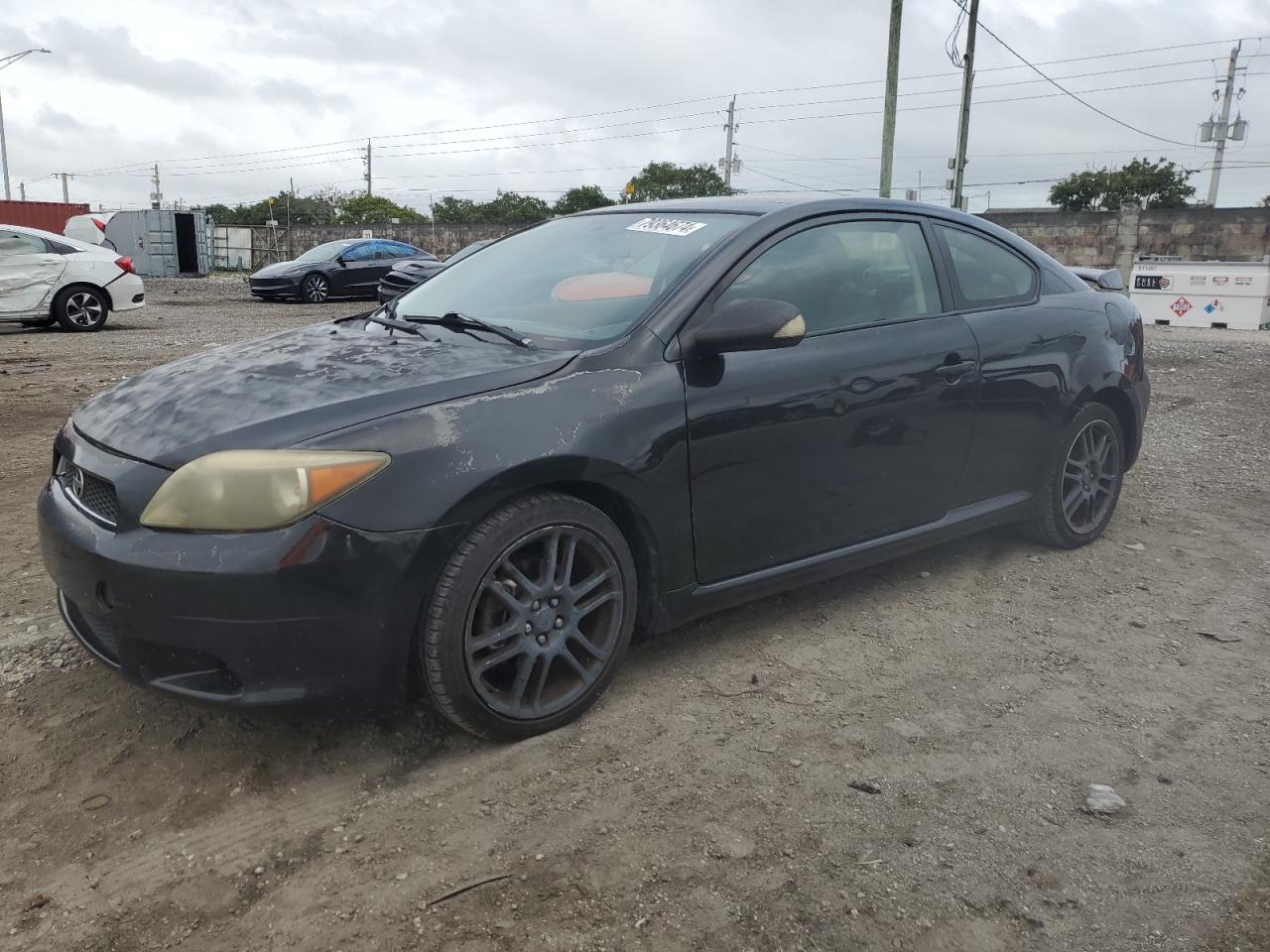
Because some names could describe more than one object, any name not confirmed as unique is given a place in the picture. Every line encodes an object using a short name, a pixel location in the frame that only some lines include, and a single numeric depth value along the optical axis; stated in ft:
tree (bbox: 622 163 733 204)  229.45
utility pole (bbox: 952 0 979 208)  91.56
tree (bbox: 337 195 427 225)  260.83
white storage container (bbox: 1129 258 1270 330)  58.65
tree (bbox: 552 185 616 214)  221.25
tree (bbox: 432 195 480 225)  259.39
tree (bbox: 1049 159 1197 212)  177.88
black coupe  8.26
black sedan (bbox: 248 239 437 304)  65.46
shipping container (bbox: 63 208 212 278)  112.06
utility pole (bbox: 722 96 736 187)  228.43
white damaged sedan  43.06
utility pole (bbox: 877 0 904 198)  74.59
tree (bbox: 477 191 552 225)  238.76
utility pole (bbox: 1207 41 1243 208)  176.14
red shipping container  116.37
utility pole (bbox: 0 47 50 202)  161.12
